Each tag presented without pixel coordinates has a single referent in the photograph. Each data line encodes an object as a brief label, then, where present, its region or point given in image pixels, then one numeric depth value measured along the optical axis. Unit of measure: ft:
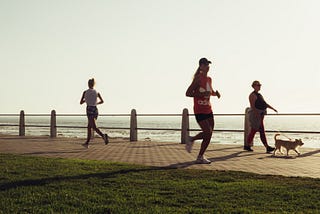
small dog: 32.58
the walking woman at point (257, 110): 36.17
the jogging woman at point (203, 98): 26.20
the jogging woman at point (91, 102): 38.70
